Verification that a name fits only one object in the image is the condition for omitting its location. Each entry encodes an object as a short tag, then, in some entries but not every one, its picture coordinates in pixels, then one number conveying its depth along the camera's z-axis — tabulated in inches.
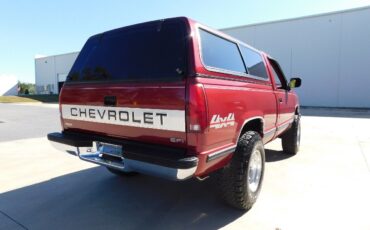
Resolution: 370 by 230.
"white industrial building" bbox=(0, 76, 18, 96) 2137.3
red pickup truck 93.5
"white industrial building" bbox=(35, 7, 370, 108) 771.4
